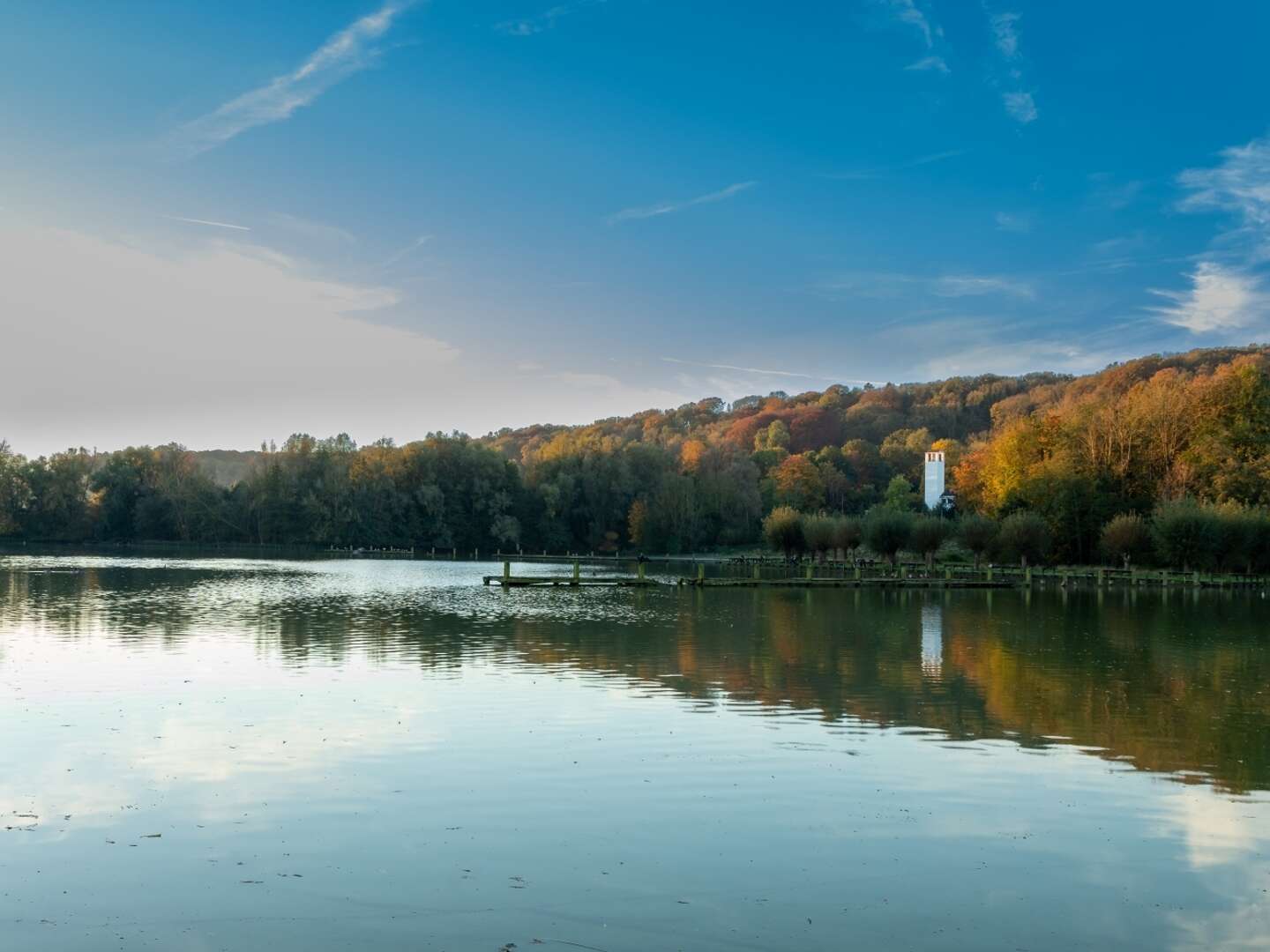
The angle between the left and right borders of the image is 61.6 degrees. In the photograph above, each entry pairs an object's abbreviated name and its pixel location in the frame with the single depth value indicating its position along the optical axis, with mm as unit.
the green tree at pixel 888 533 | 63312
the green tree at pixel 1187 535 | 53688
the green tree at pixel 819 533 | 68938
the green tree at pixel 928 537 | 61094
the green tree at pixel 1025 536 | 59156
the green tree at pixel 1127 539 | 57781
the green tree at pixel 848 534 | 67125
